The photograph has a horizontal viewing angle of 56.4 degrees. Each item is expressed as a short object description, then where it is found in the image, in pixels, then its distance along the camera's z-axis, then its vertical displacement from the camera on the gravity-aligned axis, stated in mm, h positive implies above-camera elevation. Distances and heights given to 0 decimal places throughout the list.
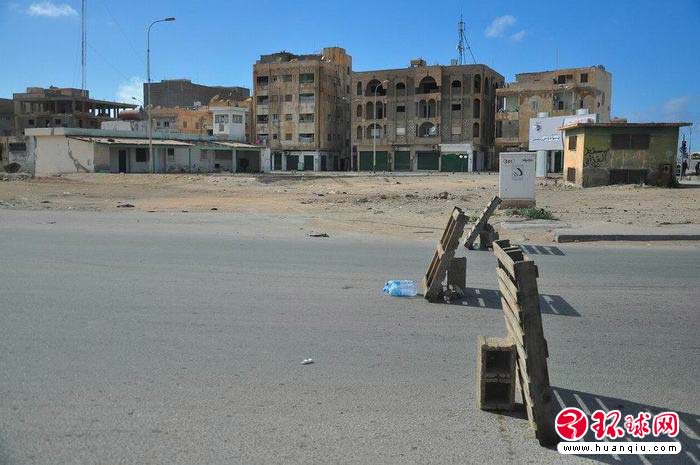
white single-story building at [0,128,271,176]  58938 +1713
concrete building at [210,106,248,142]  85312 +7056
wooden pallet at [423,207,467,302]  7176 -922
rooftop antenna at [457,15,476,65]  93825 +19019
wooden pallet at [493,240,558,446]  3781 -1029
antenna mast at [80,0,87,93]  69038 +12576
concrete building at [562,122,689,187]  31375 +1120
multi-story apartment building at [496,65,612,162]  76750 +9053
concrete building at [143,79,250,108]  112312 +13250
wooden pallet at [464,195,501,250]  11625 -997
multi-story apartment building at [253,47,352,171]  88188 +8258
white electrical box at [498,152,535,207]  19344 -262
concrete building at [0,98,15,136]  101831 +8362
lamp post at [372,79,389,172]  84006 +6987
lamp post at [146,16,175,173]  50312 +7665
